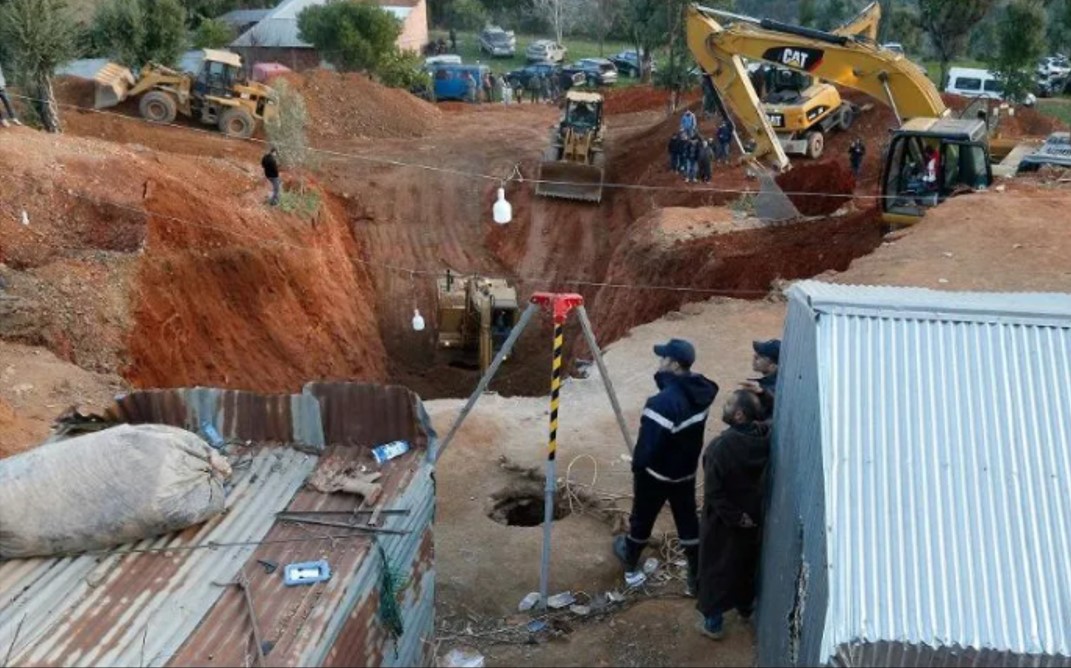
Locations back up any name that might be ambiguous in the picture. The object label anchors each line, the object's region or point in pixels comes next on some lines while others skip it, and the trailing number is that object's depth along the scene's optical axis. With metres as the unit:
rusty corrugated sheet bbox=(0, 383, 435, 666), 4.99
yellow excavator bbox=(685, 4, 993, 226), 17.44
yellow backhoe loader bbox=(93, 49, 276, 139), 27.03
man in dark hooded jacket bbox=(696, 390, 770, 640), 6.69
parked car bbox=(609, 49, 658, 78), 46.00
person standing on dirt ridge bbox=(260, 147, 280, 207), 20.52
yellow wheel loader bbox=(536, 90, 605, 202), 25.83
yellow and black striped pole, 7.80
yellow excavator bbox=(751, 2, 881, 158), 25.88
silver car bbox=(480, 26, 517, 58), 50.25
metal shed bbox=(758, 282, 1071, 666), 4.28
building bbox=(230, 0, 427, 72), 41.72
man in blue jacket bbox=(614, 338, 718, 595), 7.27
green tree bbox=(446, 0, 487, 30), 53.76
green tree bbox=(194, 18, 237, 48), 40.69
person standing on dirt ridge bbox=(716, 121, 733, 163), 26.83
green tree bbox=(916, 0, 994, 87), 34.53
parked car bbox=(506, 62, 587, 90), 41.53
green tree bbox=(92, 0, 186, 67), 30.48
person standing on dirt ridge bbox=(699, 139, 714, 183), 24.42
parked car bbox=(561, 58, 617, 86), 42.12
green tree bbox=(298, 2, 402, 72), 37.16
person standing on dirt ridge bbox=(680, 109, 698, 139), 25.12
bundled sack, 5.61
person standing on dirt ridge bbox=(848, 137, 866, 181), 24.17
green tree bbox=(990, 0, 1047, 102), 31.78
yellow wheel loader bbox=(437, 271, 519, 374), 18.12
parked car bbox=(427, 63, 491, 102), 39.03
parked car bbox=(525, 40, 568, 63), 46.66
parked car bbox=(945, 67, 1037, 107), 35.34
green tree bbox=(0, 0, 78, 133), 22.52
